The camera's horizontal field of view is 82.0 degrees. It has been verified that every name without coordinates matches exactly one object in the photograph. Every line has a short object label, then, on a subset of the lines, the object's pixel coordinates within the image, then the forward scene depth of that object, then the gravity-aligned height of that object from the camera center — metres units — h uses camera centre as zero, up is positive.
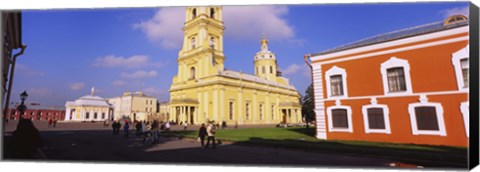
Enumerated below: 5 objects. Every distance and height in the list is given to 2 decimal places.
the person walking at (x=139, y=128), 15.42 -0.60
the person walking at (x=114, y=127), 15.85 -0.53
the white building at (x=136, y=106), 31.89 +1.55
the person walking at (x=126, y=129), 14.31 -0.59
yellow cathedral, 30.83 +3.26
